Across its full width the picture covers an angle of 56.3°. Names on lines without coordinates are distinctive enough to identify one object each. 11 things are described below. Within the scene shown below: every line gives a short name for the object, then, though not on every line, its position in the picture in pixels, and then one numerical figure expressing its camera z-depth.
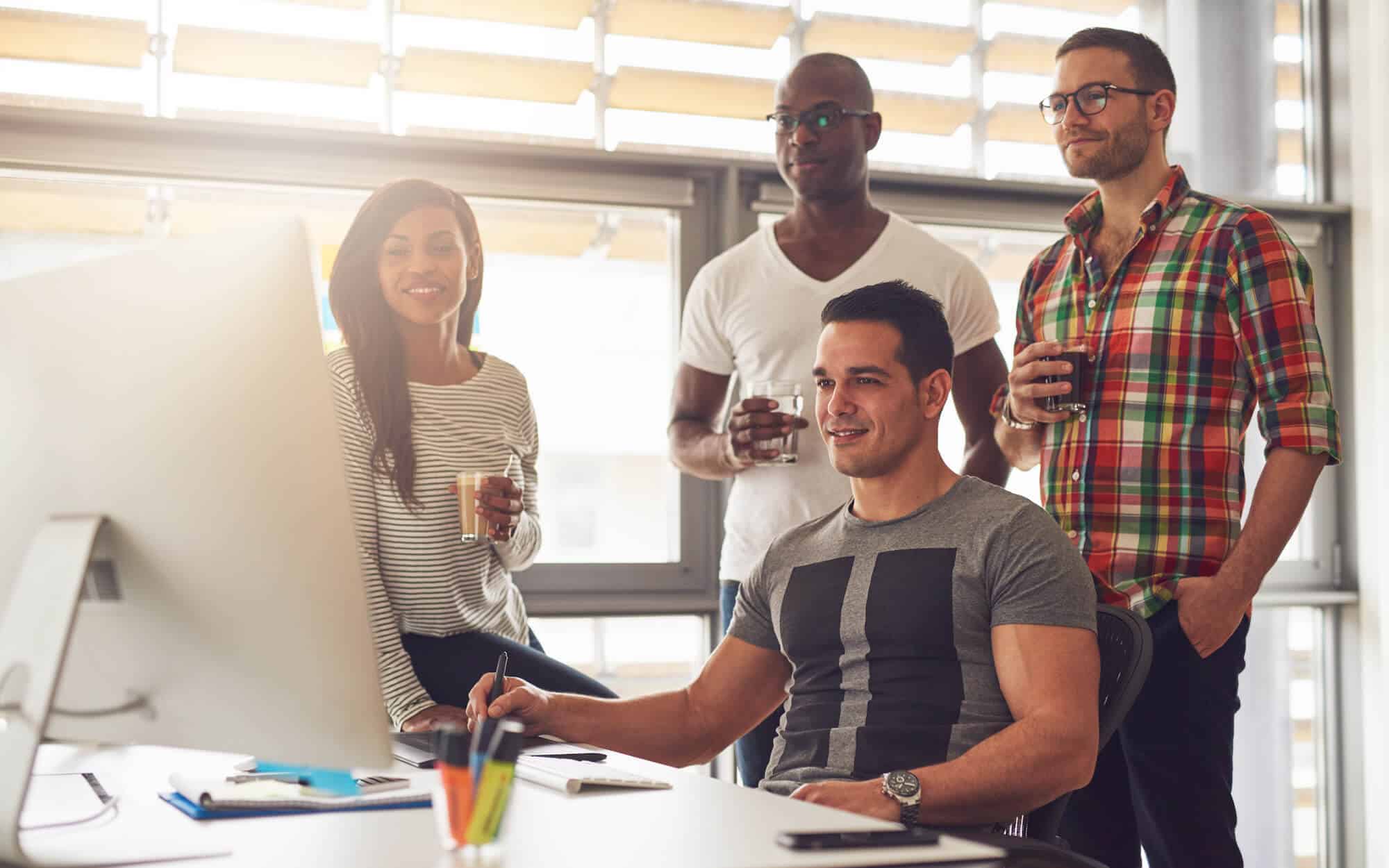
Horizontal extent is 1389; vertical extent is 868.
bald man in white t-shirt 2.57
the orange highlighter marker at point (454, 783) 0.92
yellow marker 0.91
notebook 1.18
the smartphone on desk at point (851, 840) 1.01
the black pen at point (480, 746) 0.94
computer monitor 0.92
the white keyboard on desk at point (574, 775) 1.29
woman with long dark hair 2.16
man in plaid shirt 2.05
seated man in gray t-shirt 1.55
